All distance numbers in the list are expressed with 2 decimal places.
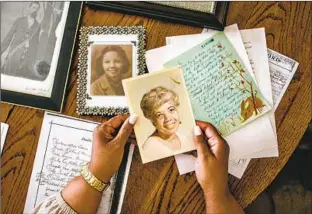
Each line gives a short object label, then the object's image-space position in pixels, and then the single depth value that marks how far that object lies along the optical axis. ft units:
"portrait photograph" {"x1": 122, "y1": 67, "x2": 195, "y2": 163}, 3.01
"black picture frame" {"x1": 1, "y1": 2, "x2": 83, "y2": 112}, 3.15
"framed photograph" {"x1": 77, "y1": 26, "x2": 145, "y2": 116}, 3.09
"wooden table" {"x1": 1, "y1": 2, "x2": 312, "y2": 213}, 3.00
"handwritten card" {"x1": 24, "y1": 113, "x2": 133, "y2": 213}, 3.14
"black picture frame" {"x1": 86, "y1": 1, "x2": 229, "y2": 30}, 3.05
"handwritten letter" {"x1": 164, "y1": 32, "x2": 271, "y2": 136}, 3.02
